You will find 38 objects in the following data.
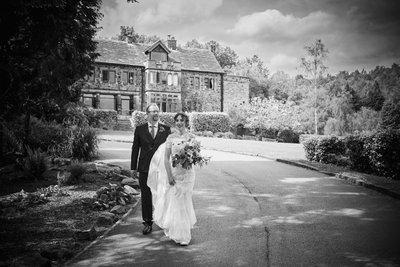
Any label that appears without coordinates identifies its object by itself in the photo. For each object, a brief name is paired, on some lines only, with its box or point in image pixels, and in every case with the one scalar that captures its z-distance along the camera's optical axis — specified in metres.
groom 6.22
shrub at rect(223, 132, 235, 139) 37.22
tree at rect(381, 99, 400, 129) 41.66
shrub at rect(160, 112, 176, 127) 41.66
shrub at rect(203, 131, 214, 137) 36.53
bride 5.63
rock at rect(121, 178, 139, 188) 10.11
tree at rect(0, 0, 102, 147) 6.47
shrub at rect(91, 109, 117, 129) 38.73
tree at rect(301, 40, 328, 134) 47.59
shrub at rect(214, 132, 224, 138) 37.28
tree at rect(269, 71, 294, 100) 72.31
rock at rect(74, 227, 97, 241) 5.83
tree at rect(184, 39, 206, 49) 84.71
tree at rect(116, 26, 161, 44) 67.81
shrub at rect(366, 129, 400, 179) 11.19
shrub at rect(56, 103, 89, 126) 17.21
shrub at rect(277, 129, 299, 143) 39.38
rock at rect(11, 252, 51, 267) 4.39
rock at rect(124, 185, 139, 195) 9.12
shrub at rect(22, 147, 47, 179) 10.56
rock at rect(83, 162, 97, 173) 11.60
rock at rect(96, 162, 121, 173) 11.83
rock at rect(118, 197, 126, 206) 8.14
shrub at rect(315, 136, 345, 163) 14.89
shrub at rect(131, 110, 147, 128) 38.41
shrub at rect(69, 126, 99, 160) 15.08
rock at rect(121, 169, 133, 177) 11.70
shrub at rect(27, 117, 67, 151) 14.12
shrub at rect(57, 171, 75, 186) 9.91
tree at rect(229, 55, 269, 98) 69.56
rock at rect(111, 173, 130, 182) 10.90
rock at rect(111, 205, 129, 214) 7.49
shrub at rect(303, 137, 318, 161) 15.70
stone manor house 46.23
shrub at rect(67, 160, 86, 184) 10.07
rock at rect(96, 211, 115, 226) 6.75
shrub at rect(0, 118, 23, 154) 12.24
